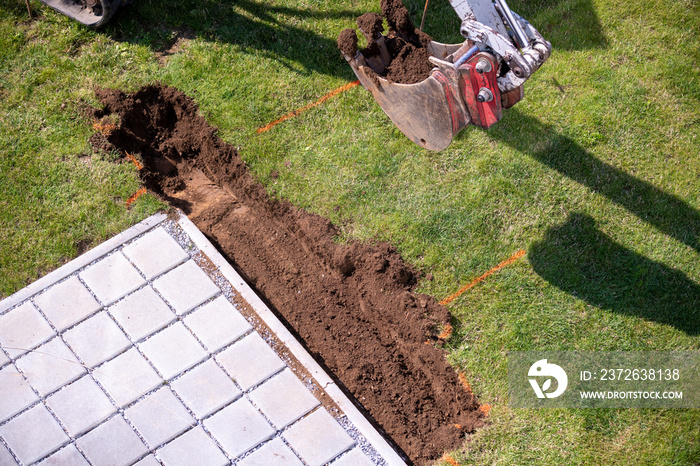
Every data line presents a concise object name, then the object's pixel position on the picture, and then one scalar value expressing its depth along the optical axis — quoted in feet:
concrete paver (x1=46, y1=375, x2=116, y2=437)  16.20
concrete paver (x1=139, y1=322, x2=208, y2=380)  16.92
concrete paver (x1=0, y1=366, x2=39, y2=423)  16.37
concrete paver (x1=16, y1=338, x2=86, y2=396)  16.74
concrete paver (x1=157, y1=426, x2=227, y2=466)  15.69
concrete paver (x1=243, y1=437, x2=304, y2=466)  15.65
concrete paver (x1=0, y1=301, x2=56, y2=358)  17.21
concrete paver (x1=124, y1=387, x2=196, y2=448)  16.01
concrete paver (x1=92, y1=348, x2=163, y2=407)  16.53
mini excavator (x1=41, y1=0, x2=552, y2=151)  15.33
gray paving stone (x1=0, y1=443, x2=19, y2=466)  15.66
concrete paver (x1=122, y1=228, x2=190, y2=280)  18.42
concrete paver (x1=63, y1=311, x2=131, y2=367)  17.12
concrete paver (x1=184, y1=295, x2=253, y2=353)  17.29
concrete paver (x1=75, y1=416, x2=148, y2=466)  15.69
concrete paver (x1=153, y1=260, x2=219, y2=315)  17.83
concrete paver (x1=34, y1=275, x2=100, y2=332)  17.67
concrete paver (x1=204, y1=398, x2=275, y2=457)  15.90
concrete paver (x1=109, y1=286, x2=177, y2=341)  17.47
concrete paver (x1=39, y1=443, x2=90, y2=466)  15.69
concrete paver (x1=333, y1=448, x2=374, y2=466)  15.67
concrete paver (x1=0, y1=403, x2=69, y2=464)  15.84
